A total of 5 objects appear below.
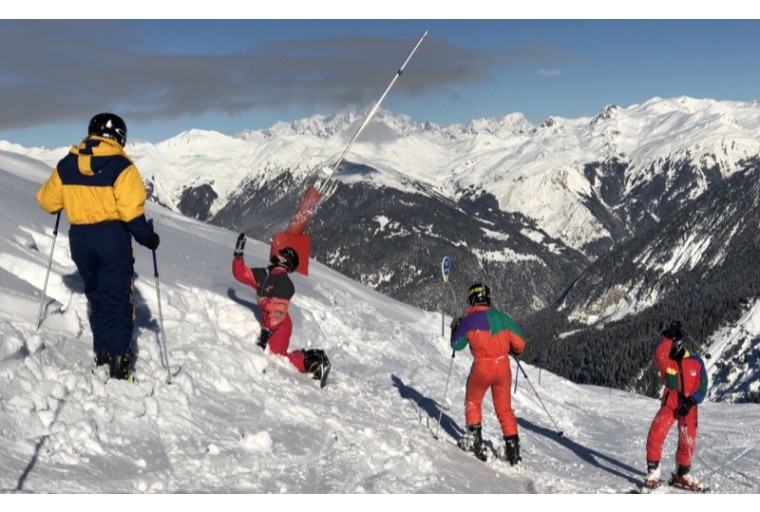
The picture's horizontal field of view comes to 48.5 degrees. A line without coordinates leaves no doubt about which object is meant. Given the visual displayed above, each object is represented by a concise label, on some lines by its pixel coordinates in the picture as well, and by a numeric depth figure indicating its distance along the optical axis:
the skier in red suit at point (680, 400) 12.56
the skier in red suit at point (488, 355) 11.77
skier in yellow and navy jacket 10.03
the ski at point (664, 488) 11.68
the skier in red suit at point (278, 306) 14.28
